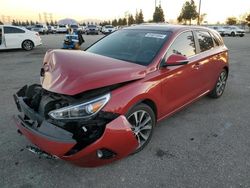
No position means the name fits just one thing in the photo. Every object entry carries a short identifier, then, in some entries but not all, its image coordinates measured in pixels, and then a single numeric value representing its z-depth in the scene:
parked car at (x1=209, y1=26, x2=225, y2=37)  28.69
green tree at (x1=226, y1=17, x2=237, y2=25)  59.67
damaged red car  1.95
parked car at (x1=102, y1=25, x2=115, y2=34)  32.53
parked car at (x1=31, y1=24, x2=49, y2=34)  33.75
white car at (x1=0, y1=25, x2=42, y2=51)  9.97
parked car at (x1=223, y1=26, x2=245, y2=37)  27.50
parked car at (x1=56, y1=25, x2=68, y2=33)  34.96
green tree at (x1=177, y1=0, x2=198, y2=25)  39.27
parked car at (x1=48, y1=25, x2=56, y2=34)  35.71
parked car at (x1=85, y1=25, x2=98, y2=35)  31.61
